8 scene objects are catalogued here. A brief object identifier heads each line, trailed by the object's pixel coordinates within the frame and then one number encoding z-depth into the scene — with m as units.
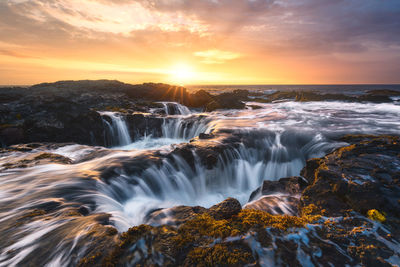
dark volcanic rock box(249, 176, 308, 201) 5.61
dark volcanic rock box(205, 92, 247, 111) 25.92
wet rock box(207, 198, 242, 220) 3.25
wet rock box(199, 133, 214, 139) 10.69
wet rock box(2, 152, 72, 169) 6.70
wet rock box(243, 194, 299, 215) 4.54
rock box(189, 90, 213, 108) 31.28
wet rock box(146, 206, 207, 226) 3.32
